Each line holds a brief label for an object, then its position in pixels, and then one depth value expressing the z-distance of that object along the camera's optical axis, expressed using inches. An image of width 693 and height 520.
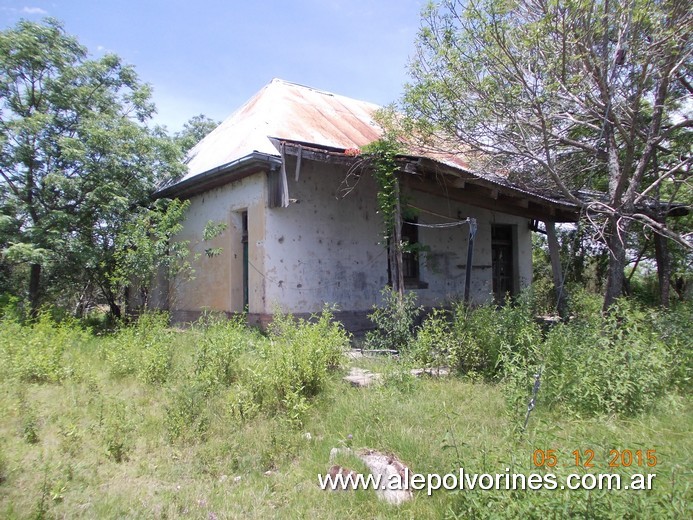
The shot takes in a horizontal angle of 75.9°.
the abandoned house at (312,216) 323.6
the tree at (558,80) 226.8
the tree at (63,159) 352.2
